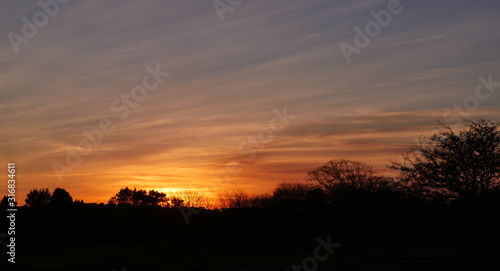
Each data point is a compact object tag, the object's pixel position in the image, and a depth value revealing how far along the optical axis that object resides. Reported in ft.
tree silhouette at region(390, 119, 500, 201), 91.71
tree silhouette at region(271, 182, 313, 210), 203.79
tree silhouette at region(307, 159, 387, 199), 243.23
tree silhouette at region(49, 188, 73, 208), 202.18
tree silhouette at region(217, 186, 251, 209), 233.80
